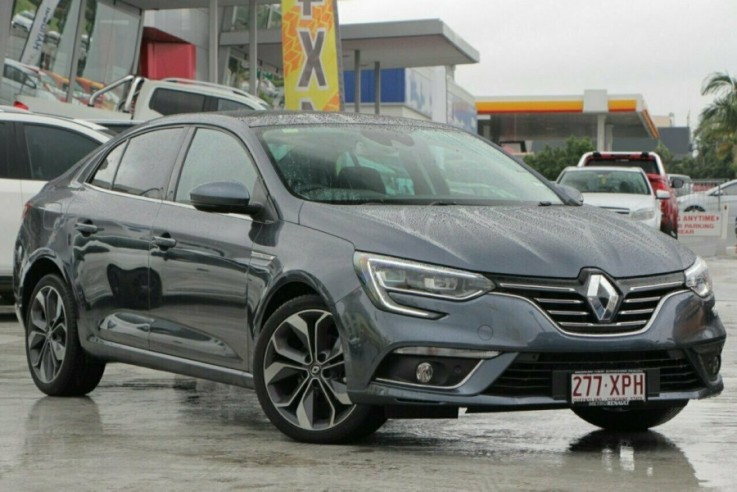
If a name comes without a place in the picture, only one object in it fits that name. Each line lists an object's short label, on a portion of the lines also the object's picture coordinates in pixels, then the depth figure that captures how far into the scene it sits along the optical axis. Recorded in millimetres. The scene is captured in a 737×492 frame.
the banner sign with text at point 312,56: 24016
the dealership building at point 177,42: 34000
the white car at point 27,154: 13438
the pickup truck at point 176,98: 25641
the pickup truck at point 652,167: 28734
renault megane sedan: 6332
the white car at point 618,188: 24891
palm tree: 69625
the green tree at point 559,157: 92062
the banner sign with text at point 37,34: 33031
